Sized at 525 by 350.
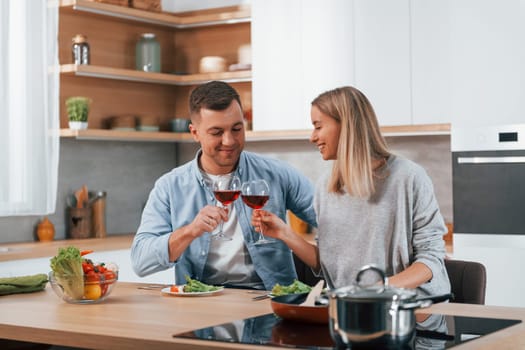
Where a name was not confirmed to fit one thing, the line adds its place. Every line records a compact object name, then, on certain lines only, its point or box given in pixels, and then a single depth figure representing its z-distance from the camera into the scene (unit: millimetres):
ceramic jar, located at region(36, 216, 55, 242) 5230
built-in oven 4641
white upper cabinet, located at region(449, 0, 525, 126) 4710
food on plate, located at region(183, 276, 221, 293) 2855
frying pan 2240
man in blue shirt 3158
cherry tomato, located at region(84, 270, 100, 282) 2729
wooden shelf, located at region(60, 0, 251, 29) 5273
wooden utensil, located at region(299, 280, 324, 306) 2270
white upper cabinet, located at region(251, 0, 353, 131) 5246
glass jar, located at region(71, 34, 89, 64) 5293
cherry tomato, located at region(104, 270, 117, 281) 2744
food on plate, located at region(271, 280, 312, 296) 2529
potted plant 5199
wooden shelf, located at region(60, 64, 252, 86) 5221
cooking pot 1846
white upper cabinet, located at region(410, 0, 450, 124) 4941
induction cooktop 2018
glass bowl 2721
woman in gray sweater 2828
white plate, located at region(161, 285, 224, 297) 2822
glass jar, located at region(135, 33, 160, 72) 5781
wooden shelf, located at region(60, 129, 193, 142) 5191
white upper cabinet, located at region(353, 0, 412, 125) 5062
